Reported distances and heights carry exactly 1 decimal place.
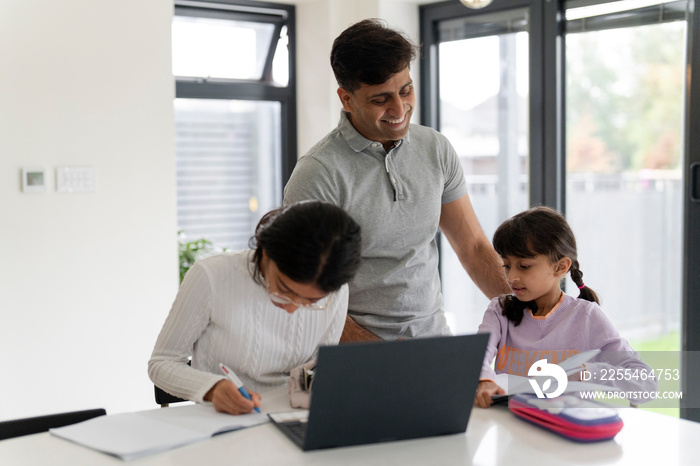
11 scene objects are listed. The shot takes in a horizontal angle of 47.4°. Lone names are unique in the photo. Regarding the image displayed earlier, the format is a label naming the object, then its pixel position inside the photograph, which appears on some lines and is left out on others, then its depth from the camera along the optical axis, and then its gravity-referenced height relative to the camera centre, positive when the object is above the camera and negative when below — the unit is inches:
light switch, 123.9 +1.5
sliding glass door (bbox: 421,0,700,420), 120.5 +6.6
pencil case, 55.5 -17.0
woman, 58.4 -10.3
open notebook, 54.2 -17.5
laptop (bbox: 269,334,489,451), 51.0 -13.9
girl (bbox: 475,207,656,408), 73.1 -12.1
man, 76.0 -0.1
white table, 52.3 -18.3
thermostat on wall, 120.4 +1.5
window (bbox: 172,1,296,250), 154.3 +14.5
